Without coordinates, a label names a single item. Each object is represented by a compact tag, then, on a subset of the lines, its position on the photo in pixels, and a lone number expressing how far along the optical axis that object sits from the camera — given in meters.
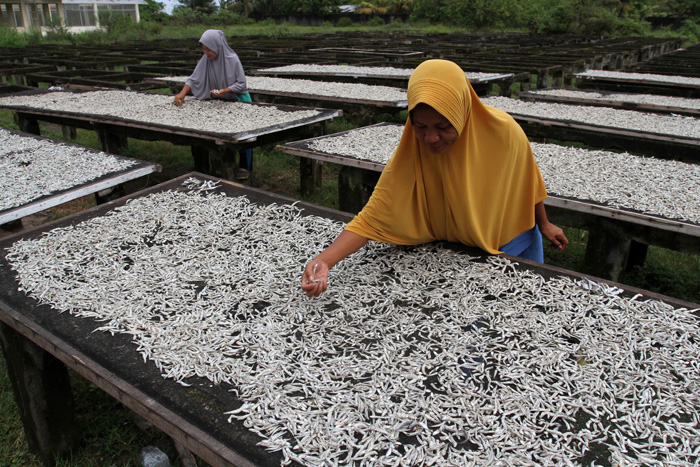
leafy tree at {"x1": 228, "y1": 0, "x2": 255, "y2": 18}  45.09
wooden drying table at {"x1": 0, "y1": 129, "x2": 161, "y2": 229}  2.72
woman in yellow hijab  1.69
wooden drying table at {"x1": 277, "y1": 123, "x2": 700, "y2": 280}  2.55
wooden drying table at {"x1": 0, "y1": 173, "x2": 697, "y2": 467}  1.25
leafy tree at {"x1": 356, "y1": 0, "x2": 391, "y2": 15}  41.31
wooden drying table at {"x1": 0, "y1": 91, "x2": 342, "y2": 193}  4.26
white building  30.50
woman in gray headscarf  5.24
